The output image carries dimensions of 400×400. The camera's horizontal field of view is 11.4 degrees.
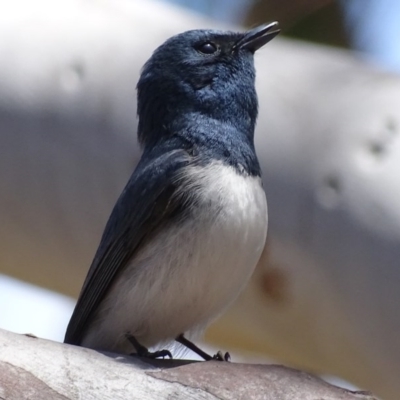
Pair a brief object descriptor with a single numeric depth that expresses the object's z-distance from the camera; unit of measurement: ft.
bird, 21.43
